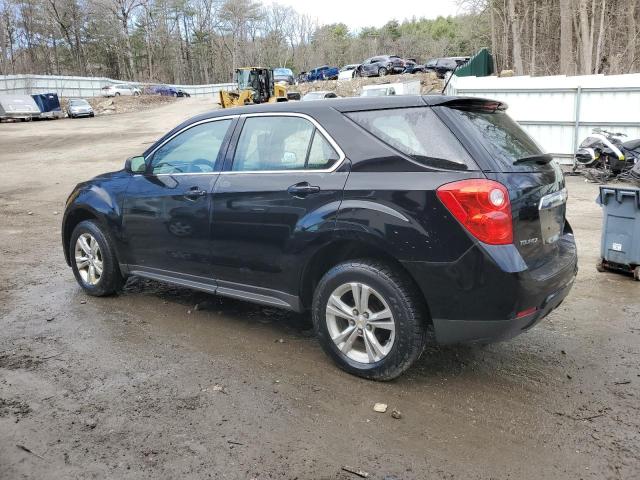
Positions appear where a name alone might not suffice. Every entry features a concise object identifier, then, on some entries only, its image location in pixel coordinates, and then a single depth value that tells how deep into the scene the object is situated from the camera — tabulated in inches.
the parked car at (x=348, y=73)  1867.6
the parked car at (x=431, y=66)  1608.0
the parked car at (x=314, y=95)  800.9
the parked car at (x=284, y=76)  2038.9
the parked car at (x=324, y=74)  2028.8
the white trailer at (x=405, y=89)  651.0
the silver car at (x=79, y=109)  1574.8
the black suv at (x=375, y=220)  127.6
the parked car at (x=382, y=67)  1785.2
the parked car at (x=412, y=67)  1657.1
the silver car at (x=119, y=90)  2126.0
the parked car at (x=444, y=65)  1544.3
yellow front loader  1382.9
